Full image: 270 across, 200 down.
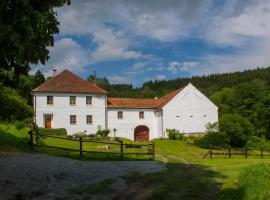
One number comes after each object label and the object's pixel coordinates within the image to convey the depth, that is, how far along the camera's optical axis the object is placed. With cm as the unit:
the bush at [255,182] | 687
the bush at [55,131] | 2648
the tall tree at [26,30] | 447
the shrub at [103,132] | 3009
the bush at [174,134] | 3114
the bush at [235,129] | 2824
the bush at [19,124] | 1736
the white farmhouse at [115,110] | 2966
